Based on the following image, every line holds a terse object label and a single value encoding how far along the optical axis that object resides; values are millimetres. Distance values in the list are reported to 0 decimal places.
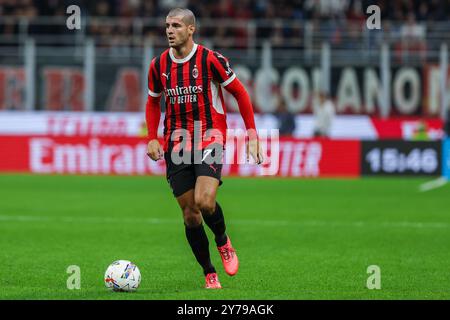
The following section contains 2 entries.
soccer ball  16234
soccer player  16828
